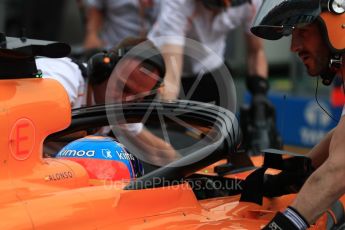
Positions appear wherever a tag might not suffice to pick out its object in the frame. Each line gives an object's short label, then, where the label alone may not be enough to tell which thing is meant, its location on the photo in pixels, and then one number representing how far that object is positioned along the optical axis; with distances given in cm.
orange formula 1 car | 457
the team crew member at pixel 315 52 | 477
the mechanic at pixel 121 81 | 722
